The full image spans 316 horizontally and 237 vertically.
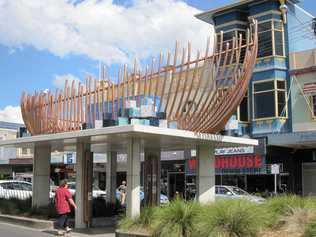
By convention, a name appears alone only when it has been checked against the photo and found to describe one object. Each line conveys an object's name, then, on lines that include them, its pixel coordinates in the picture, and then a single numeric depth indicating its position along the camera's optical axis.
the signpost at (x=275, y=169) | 20.04
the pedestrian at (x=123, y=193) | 19.31
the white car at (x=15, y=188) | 21.30
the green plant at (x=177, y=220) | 9.83
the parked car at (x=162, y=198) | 21.87
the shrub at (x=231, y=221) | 9.10
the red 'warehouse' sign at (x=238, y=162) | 24.18
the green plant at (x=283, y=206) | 9.86
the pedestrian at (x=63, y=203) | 12.58
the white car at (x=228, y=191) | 20.70
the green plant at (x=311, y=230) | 8.08
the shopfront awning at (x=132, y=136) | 11.61
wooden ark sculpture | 12.35
